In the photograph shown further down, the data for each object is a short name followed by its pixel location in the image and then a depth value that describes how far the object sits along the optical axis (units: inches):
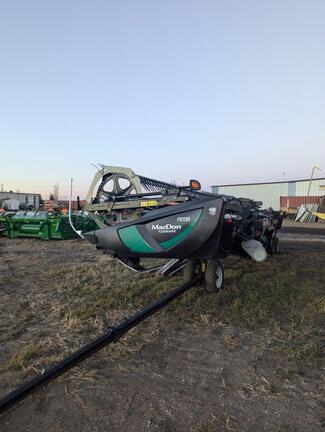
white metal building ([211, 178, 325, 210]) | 1540.4
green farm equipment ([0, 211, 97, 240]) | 486.3
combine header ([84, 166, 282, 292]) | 164.9
